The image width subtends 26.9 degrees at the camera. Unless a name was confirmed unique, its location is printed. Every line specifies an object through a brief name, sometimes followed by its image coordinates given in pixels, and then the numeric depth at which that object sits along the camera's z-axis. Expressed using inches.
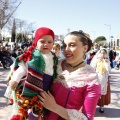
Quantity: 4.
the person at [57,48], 179.1
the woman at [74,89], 57.0
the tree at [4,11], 756.6
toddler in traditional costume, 62.9
